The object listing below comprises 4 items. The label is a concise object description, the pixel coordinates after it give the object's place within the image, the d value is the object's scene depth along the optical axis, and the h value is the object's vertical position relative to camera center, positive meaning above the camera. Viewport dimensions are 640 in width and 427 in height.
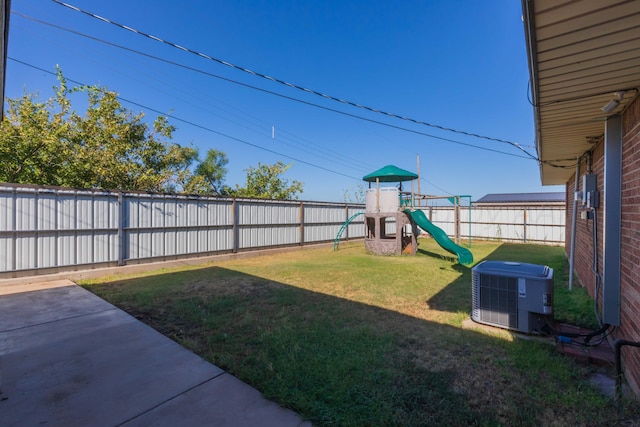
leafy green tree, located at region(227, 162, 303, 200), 20.20 +2.37
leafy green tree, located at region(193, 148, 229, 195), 27.06 +4.39
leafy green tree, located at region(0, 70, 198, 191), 10.09 +2.79
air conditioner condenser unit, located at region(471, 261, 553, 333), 3.21 -0.95
